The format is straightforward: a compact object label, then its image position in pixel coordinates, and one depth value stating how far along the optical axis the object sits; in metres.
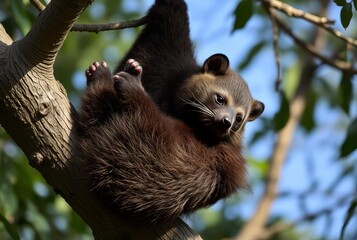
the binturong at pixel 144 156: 8.74
